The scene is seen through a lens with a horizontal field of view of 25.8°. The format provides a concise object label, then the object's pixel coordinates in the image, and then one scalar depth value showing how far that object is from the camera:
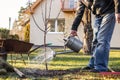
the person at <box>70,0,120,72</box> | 4.58
